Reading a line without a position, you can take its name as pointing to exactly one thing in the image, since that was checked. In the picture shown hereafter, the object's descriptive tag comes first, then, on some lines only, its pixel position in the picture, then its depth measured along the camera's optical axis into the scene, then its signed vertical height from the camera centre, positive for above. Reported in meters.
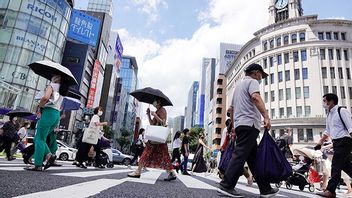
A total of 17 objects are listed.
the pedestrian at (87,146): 6.69 -0.04
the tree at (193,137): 65.19 +4.01
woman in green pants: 4.20 +0.36
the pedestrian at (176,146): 10.04 +0.24
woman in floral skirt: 5.00 -0.11
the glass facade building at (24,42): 27.66 +11.12
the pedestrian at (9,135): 8.39 +0.11
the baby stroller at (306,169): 7.50 -0.19
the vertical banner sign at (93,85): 43.44 +10.28
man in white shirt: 4.36 +0.49
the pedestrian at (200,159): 9.69 -0.20
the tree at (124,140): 61.22 +1.76
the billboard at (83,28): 38.59 +18.09
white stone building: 34.12 +13.42
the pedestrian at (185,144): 9.86 +0.33
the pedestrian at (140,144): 10.84 +0.20
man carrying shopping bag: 3.21 +0.43
